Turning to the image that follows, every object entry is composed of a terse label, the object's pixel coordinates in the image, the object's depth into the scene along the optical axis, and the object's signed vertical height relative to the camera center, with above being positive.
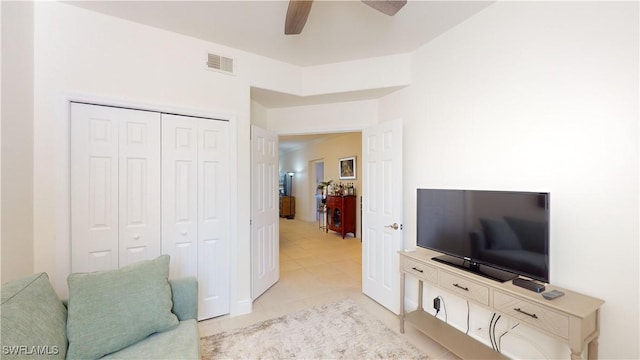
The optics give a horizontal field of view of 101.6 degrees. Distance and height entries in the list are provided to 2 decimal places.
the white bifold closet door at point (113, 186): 2.03 -0.06
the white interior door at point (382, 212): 2.61 -0.36
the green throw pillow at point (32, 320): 1.04 -0.63
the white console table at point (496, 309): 1.31 -0.74
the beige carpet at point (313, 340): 2.00 -1.34
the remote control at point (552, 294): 1.41 -0.63
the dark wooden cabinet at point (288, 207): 9.27 -0.99
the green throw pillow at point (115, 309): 1.32 -0.71
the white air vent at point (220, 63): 2.49 +1.13
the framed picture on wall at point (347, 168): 6.15 +0.27
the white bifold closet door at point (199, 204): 2.34 -0.24
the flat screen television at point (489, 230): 1.51 -0.35
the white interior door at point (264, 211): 2.90 -0.39
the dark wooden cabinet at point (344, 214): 6.03 -0.81
